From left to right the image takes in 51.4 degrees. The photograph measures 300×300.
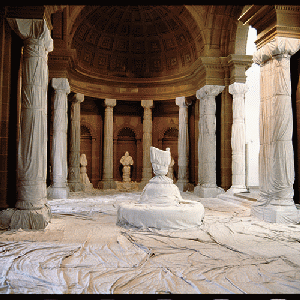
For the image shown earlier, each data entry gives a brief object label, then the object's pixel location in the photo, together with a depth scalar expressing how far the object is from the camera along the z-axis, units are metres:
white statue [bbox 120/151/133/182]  18.30
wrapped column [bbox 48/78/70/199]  12.51
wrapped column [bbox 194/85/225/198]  13.21
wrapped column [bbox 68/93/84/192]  15.38
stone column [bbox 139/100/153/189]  17.25
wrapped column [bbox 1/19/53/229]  6.71
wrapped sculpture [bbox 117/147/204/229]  6.58
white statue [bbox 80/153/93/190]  16.94
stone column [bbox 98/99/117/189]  17.14
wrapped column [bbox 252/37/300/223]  7.54
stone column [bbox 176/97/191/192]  16.23
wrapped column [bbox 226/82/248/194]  12.43
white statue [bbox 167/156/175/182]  17.57
